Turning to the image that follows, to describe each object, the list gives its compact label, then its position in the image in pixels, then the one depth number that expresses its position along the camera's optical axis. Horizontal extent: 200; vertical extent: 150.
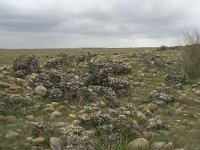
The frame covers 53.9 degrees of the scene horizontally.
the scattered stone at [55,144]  3.21
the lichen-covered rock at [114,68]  6.83
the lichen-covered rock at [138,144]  3.21
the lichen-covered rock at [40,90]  4.82
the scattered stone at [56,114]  4.13
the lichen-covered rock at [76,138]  3.21
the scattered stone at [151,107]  4.59
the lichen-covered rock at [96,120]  3.73
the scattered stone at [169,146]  3.30
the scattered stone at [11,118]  3.92
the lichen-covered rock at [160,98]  4.90
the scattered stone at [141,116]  4.09
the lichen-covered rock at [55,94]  4.73
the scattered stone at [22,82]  5.42
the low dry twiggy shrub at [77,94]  4.74
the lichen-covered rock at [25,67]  6.37
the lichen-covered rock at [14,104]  4.13
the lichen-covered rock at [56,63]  7.62
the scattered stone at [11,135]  3.44
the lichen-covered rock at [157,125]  3.83
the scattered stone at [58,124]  3.77
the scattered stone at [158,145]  3.28
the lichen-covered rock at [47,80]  5.26
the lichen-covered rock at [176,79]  6.28
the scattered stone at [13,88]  5.08
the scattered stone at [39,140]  3.33
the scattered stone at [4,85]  5.15
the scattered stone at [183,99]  5.00
